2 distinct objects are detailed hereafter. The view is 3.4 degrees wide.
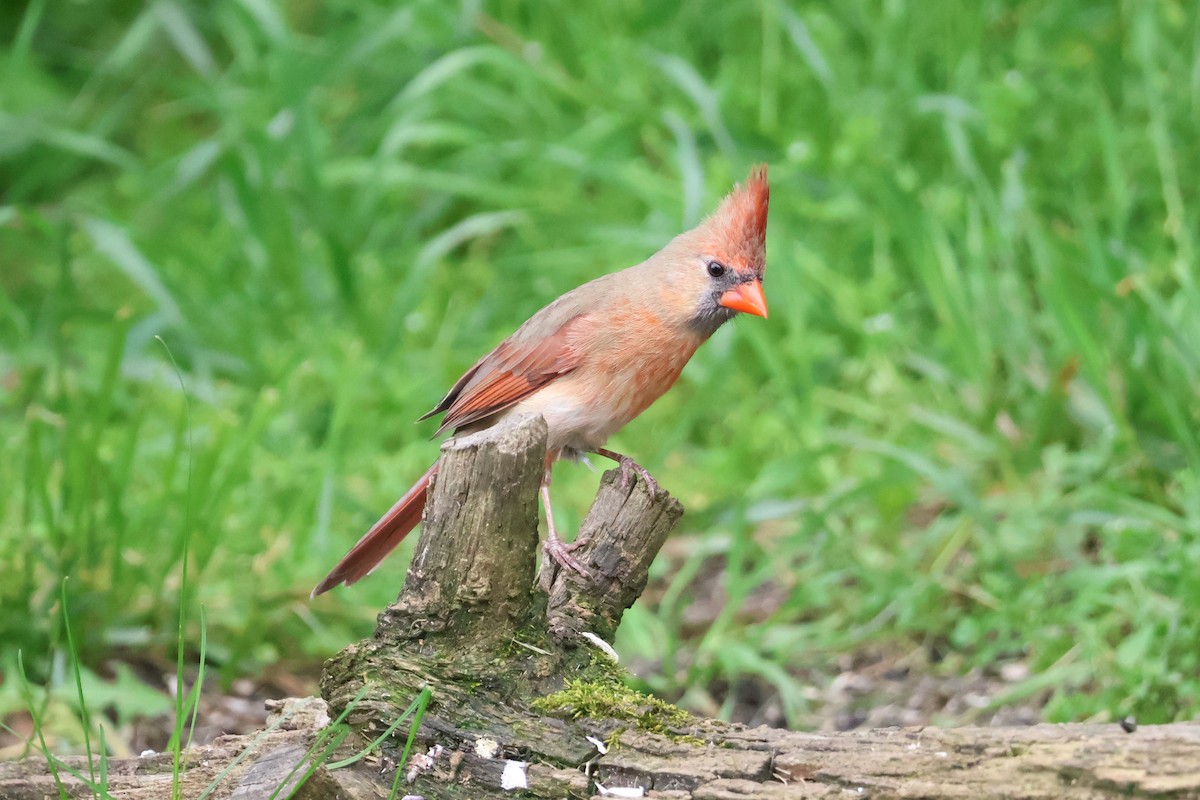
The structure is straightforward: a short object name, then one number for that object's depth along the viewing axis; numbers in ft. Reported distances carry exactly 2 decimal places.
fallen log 22.54
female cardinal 23.14
